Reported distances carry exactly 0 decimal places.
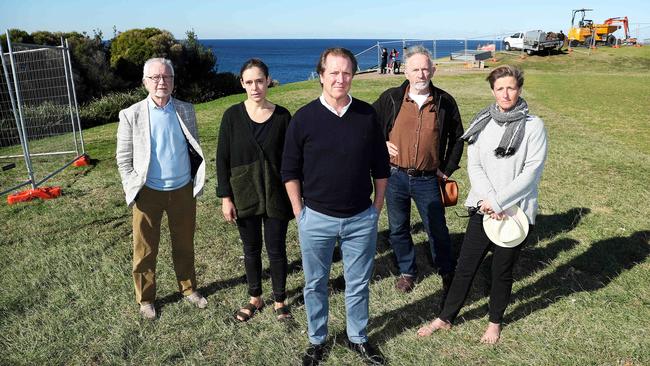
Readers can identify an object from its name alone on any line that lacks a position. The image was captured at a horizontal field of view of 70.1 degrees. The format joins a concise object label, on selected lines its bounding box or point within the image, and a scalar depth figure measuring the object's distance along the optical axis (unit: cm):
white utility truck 3161
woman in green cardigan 331
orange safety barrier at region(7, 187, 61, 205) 687
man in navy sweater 267
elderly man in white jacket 345
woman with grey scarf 299
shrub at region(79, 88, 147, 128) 1591
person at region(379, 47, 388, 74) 2530
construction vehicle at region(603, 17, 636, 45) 3759
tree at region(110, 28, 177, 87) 2112
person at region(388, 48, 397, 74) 2577
